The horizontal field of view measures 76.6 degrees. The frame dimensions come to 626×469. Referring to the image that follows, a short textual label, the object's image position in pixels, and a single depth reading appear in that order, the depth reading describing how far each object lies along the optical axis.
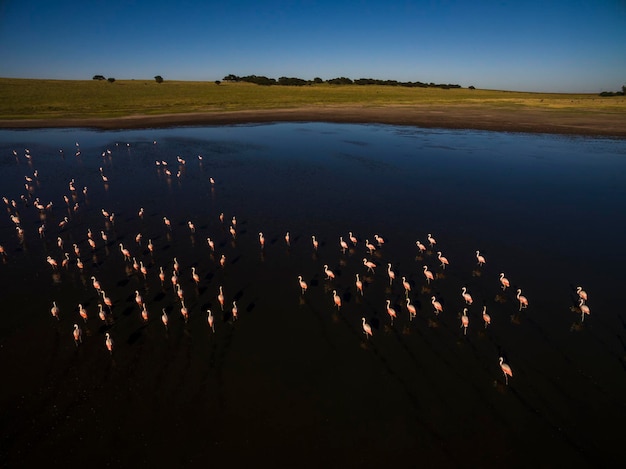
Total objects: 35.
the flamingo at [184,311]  13.31
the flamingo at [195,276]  15.41
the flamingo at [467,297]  14.02
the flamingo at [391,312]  13.20
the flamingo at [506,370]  10.76
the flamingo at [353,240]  18.32
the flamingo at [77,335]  12.09
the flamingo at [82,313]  12.94
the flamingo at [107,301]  13.63
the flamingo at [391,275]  15.52
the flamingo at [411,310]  13.30
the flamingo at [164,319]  12.96
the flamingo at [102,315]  12.89
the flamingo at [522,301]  13.73
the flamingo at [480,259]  16.81
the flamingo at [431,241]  18.81
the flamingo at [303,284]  14.98
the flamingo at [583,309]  13.19
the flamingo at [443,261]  16.74
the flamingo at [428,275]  15.69
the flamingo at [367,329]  12.56
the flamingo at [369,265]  16.53
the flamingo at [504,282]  14.99
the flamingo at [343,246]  18.16
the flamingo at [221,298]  13.93
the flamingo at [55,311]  13.34
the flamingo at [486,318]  12.95
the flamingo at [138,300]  13.58
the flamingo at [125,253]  17.37
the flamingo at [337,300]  13.88
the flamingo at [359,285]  15.02
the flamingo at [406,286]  14.91
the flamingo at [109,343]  11.75
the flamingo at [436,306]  13.38
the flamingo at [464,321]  12.73
